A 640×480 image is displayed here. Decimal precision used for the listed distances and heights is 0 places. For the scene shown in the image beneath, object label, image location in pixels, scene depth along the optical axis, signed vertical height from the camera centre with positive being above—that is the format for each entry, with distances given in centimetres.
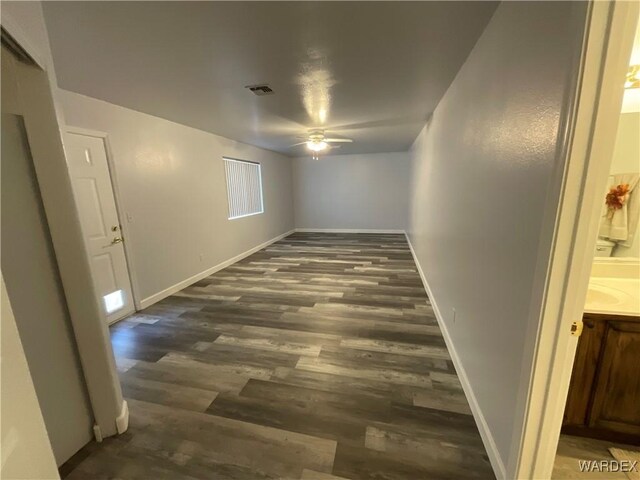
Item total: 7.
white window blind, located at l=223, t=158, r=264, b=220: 538 +7
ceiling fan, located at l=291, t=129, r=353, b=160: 425 +77
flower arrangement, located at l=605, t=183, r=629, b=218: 170 -10
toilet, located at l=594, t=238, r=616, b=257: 180 -44
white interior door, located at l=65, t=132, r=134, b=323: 274 -29
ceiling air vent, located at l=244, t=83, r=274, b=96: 240 +91
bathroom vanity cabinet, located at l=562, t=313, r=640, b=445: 136 -104
